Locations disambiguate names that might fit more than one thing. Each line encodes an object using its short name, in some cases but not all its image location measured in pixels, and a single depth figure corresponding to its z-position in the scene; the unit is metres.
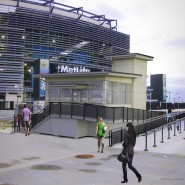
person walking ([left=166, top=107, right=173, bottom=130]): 18.61
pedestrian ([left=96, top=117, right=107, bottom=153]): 12.68
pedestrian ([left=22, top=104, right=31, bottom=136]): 17.18
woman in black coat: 7.69
